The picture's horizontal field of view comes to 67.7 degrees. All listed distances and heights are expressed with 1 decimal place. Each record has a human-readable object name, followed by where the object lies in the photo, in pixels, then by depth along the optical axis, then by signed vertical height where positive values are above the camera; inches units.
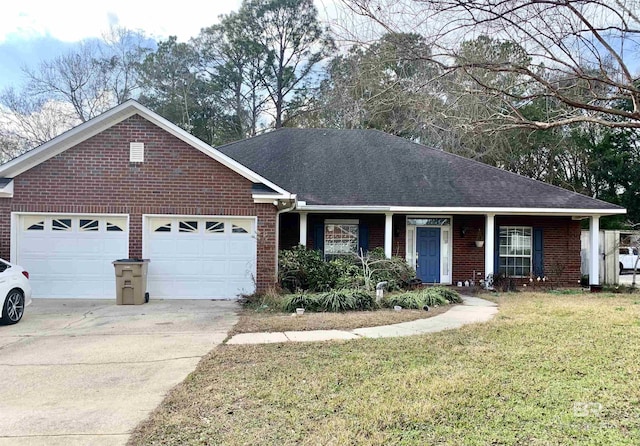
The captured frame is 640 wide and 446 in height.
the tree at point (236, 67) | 1190.9 +415.5
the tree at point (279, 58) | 1160.2 +431.9
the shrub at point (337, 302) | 387.2 -57.1
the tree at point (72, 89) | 1054.4 +330.1
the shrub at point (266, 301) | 398.0 -60.1
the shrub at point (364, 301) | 393.4 -57.0
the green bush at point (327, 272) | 461.4 -40.2
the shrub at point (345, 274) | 453.4 -41.2
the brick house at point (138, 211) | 443.5 +19.0
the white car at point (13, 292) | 319.3 -42.5
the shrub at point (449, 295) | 445.4 -58.6
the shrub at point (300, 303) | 389.1 -58.1
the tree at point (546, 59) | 197.0 +80.6
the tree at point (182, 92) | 1143.0 +341.6
